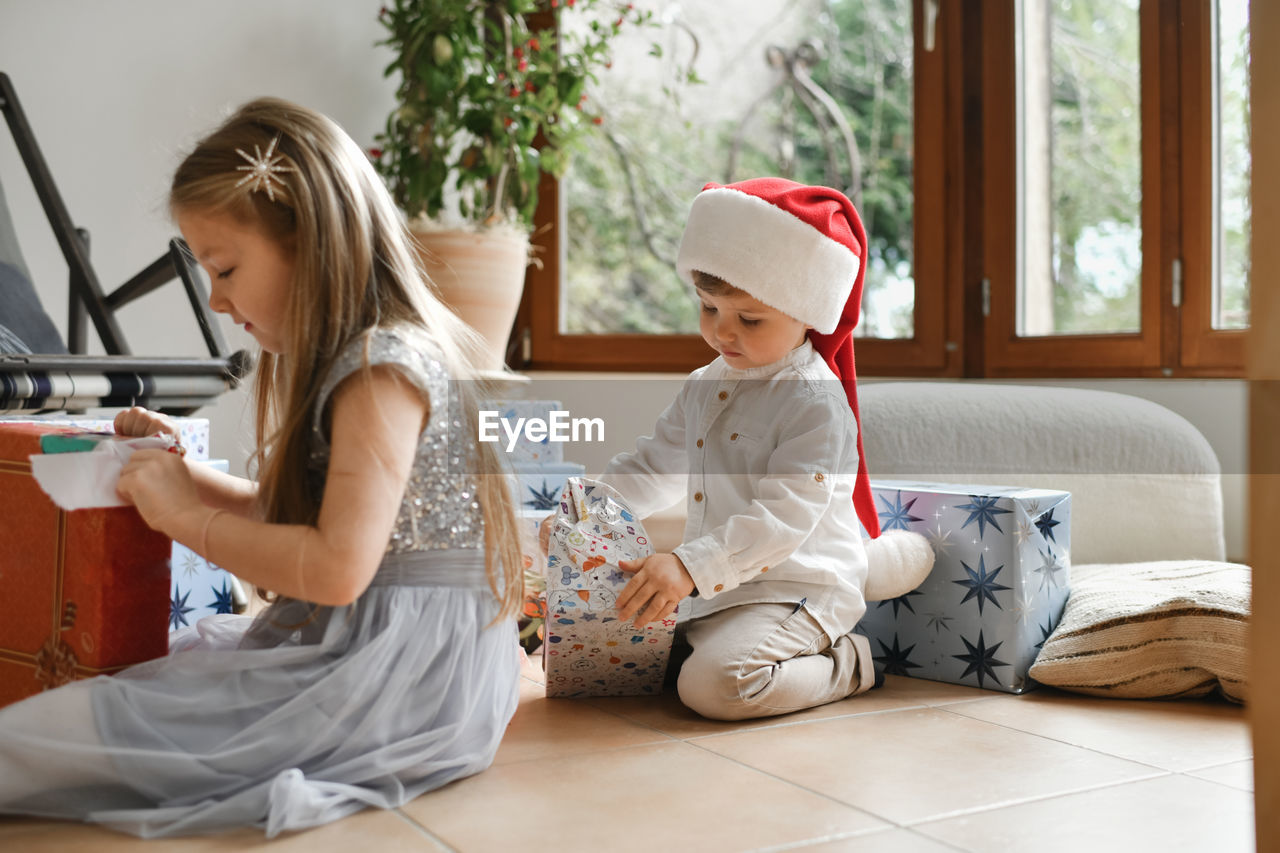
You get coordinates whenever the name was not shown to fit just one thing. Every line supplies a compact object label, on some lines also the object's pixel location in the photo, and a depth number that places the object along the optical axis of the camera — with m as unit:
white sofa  1.95
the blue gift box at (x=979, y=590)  1.47
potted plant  2.38
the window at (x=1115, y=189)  2.19
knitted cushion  1.36
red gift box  1.07
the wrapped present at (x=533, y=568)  1.56
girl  0.96
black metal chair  1.62
